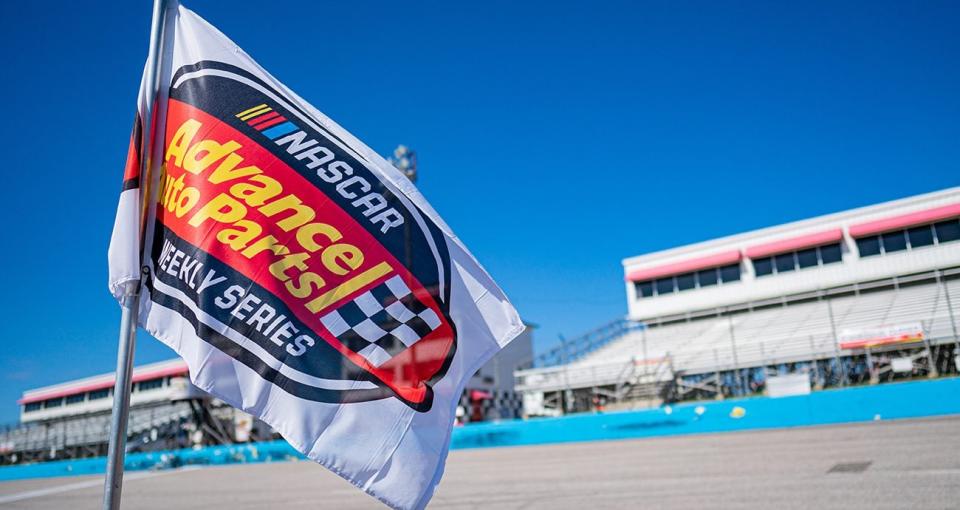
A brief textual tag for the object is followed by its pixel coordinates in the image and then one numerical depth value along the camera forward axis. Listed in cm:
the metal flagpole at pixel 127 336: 217
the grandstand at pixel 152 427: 2611
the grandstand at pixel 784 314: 1850
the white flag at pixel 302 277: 233
